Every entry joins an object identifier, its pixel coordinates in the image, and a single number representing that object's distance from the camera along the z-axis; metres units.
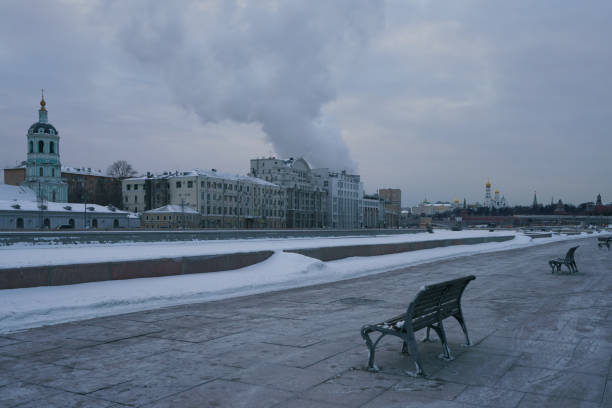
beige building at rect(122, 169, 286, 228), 96.06
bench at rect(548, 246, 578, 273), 19.80
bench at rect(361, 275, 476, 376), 6.14
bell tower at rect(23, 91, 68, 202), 92.31
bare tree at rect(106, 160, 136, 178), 140.12
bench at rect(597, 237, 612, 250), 41.24
